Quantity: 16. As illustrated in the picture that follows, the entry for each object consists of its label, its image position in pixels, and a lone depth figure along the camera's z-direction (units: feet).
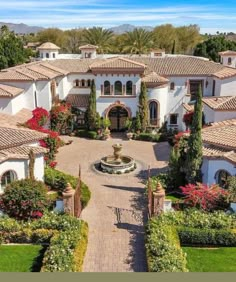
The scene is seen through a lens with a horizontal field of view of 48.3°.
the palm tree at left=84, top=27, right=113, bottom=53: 169.70
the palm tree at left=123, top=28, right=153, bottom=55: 151.93
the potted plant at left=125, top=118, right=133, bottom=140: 95.06
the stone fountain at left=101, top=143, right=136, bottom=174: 72.82
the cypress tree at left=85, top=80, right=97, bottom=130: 94.99
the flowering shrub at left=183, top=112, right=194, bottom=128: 89.59
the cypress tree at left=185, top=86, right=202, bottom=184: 58.58
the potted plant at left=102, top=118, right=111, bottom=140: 95.14
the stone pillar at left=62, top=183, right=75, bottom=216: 49.36
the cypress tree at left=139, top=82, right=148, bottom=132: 93.63
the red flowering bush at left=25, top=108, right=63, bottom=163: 72.96
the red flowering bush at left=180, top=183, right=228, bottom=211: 52.96
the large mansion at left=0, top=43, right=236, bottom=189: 87.41
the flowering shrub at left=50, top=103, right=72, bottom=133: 93.35
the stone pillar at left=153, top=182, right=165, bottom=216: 49.64
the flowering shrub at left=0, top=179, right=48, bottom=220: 50.07
